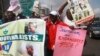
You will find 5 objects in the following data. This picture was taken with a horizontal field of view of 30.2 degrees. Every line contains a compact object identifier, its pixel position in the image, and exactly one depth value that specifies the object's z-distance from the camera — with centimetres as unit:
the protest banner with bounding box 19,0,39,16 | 434
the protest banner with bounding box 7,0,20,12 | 438
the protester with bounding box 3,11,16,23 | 413
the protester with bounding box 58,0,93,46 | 406
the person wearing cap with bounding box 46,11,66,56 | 405
